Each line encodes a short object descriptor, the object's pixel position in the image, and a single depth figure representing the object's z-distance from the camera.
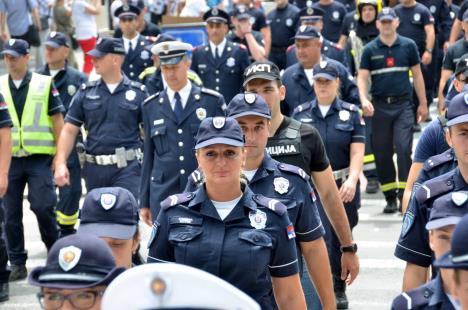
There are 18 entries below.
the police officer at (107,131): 18.28
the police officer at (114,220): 9.29
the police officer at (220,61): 25.52
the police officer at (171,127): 16.30
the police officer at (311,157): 12.57
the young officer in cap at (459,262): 6.67
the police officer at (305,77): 18.83
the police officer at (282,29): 32.98
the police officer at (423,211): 9.78
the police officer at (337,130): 16.46
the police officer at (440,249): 7.76
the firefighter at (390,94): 22.87
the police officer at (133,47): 26.22
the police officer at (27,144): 18.94
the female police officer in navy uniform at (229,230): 9.36
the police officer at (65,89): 20.02
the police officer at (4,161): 17.35
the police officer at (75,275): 6.99
